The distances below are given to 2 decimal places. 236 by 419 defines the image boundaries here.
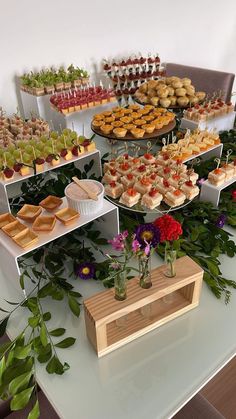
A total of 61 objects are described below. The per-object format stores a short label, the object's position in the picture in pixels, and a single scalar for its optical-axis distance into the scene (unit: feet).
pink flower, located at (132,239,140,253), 2.81
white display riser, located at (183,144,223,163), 5.55
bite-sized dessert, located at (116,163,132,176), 4.79
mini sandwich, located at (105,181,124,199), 4.41
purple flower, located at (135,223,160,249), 2.98
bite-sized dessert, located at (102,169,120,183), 4.67
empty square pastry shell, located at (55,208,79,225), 3.57
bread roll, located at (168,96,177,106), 7.03
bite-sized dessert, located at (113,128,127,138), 5.51
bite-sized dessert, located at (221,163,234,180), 4.69
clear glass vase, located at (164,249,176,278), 3.13
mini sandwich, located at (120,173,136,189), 4.54
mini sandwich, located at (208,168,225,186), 4.59
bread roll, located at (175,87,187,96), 7.04
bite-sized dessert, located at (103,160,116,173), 4.94
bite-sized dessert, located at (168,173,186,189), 4.52
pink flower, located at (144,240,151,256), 2.77
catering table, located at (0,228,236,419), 2.68
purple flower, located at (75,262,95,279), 3.74
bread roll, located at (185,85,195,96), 7.12
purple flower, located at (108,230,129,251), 2.99
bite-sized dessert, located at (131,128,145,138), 5.52
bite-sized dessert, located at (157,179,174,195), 4.37
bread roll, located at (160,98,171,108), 6.86
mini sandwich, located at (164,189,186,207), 4.24
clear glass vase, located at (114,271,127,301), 2.90
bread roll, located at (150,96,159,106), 6.90
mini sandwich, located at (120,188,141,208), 4.22
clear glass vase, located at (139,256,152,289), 3.01
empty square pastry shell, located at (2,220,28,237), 3.51
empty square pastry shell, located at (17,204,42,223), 3.66
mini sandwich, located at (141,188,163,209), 4.20
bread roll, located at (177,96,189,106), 6.92
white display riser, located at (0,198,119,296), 3.34
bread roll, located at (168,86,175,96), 7.05
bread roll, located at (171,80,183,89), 7.12
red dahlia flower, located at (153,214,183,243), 3.11
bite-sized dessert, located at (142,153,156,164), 5.05
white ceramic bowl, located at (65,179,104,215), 3.66
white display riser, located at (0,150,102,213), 4.42
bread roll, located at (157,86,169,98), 6.89
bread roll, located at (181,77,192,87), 7.24
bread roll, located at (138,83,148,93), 7.45
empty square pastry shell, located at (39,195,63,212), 3.81
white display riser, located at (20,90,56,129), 7.61
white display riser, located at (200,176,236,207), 4.64
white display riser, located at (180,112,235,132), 6.29
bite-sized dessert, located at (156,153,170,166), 5.00
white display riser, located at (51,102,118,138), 6.71
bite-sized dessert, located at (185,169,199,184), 4.69
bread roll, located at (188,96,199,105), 6.89
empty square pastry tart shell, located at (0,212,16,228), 3.69
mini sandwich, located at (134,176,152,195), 4.35
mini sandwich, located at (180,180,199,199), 4.37
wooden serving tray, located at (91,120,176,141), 5.53
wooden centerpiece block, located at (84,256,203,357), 2.87
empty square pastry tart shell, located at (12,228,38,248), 3.33
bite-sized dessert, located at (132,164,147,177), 4.68
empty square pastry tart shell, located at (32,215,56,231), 3.48
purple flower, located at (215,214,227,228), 4.32
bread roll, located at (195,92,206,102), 7.05
